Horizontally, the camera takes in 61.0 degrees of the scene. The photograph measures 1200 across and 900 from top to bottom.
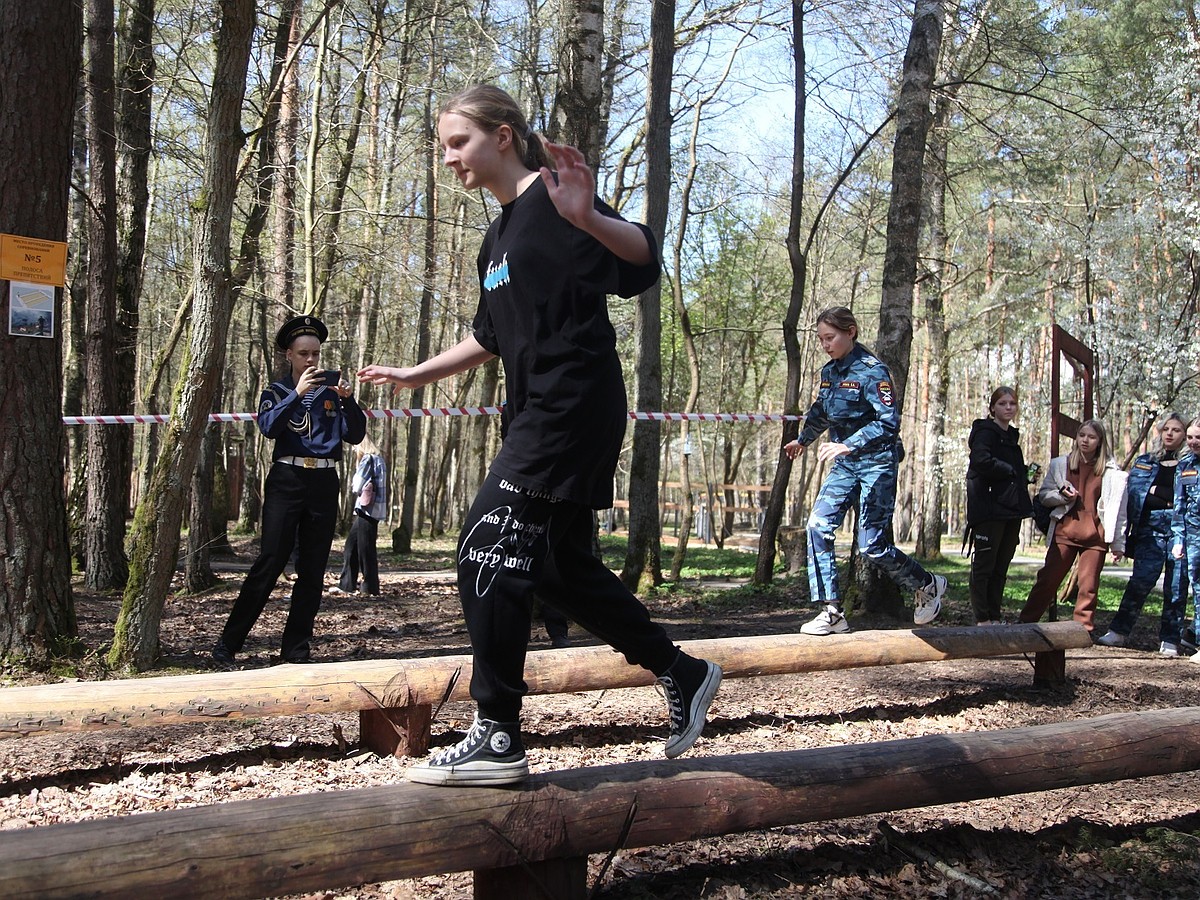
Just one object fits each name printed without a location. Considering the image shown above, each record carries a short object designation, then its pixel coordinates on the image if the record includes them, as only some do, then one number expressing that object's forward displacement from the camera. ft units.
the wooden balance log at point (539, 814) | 7.96
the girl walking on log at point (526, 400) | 9.80
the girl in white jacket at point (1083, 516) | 30.22
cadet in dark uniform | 20.84
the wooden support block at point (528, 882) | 9.93
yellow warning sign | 20.01
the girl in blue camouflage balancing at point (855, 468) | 19.02
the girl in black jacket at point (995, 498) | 29.86
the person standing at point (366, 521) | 39.99
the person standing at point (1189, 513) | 28.23
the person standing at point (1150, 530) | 30.25
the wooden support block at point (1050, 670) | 22.18
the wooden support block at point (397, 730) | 15.37
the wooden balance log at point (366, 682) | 13.16
